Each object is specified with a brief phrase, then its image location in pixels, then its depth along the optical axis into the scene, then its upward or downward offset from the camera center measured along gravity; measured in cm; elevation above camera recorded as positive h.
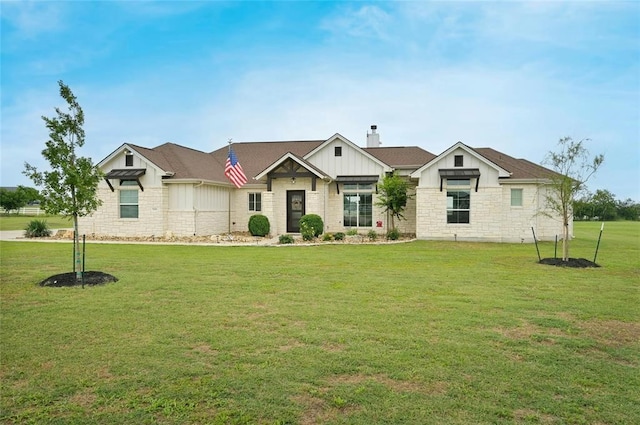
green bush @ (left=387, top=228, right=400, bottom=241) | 2100 -89
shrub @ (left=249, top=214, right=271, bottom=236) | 2200 -46
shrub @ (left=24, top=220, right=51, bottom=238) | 2195 -64
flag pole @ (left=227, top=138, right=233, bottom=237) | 2461 -11
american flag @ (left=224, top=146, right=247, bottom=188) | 2152 +230
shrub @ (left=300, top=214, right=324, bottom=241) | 2058 -45
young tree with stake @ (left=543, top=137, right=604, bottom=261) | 1350 +107
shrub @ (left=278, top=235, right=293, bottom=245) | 1916 -98
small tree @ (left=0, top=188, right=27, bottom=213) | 5178 +199
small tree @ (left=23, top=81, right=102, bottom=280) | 947 +97
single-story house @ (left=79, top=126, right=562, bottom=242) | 2047 +119
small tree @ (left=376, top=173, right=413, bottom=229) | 2088 +113
